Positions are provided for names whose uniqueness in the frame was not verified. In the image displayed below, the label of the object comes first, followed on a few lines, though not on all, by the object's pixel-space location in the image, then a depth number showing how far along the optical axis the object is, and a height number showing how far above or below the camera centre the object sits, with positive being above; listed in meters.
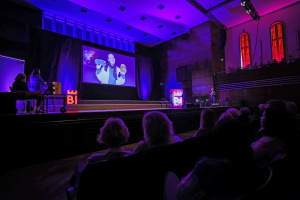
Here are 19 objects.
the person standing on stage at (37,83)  4.05 +0.63
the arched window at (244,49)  9.14 +3.02
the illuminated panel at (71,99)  6.01 +0.24
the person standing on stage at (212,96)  8.42 +0.28
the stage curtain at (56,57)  6.18 +2.05
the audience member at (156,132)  1.34 -0.26
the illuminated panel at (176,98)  7.19 +0.20
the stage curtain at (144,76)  10.20 +1.80
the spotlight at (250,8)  6.29 +4.04
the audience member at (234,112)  2.65 -0.19
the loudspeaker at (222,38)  7.43 +3.00
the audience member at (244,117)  2.50 -0.26
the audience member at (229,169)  0.73 -0.33
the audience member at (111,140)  1.19 -0.32
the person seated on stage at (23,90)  2.82 +0.33
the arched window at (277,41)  8.07 +3.05
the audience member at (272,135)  1.35 -0.32
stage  2.32 -0.49
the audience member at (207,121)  2.05 -0.26
